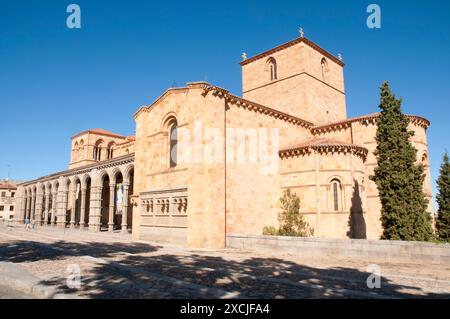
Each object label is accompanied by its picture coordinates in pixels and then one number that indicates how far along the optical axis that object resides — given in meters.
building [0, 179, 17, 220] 80.06
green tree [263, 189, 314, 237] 18.70
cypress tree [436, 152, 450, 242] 21.17
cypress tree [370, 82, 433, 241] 15.30
